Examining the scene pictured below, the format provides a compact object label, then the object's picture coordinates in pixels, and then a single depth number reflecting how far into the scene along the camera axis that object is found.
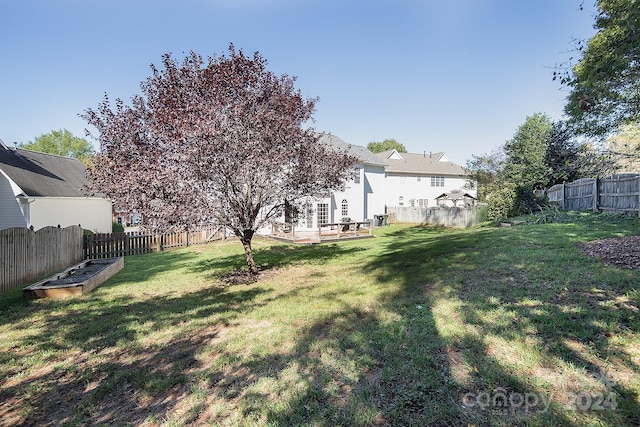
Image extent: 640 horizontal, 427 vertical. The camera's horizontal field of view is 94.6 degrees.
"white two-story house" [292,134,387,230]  22.44
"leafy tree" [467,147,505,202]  32.91
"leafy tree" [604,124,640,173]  8.95
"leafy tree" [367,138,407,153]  60.34
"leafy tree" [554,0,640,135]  5.79
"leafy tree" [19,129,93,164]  46.87
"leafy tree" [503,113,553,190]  28.67
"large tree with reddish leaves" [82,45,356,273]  7.29
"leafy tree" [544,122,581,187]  26.06
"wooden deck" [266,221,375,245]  18.44
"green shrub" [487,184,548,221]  18.84
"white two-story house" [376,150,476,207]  36.03
